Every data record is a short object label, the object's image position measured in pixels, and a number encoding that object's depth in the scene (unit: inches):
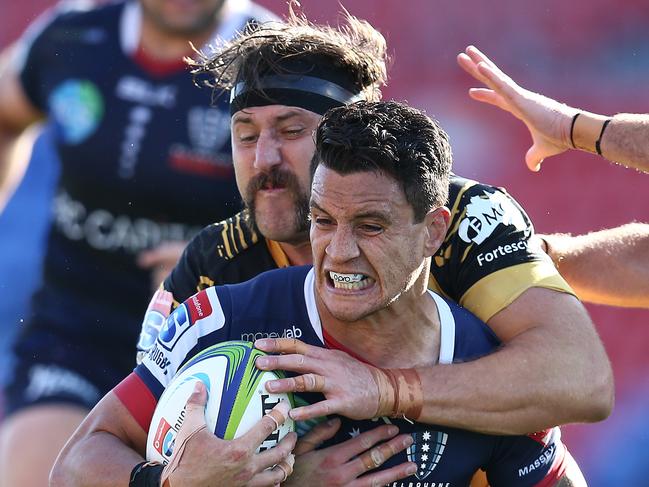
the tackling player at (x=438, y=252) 348.5
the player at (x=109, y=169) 559.8
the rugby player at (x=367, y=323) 333.1
